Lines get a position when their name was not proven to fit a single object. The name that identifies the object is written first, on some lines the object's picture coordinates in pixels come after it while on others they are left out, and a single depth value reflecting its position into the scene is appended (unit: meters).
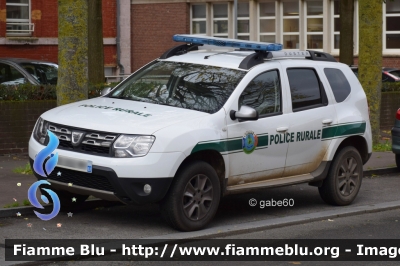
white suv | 8.09
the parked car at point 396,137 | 13.46
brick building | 30.67
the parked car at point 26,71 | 17.89
